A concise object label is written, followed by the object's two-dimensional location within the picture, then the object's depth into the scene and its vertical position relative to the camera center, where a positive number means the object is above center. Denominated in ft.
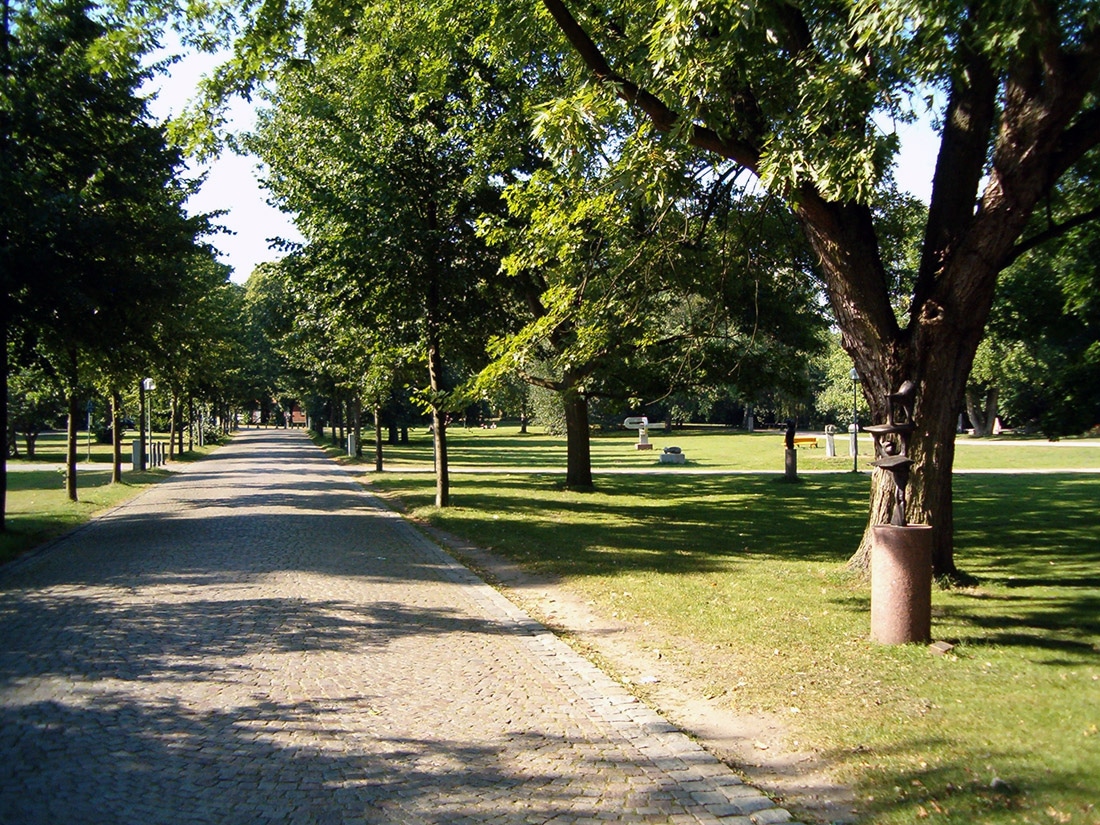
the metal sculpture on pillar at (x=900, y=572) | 23.80 -4.18
